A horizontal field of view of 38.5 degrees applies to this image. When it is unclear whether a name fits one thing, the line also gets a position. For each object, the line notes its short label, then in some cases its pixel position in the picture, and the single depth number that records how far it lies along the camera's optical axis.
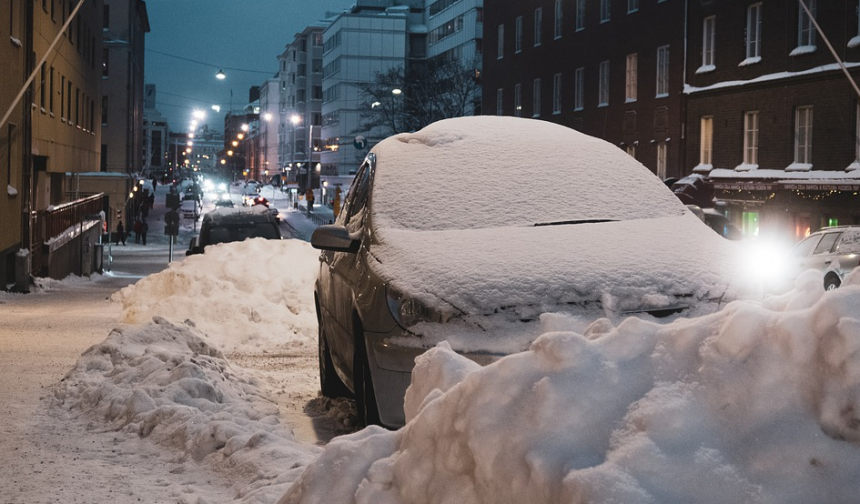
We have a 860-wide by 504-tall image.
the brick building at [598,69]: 44.56
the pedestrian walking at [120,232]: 58.16
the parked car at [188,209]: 80.62
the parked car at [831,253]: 22.03
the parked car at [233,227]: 22.83
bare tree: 79.56
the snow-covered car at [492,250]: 5.91
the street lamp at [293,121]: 138.38
